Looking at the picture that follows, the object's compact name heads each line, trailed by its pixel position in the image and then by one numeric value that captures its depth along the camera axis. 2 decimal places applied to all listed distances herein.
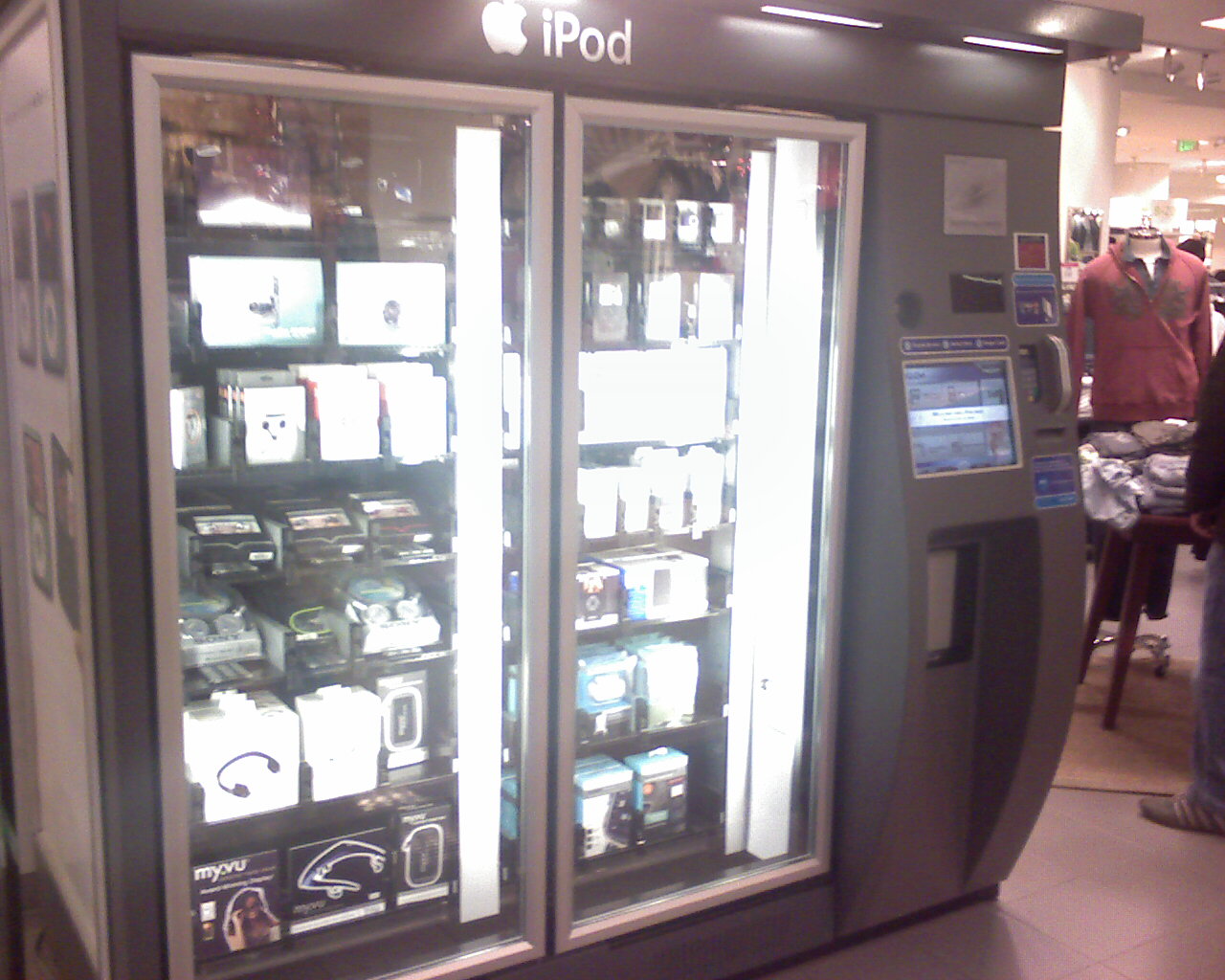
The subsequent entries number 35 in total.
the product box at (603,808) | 2.89
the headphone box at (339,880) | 2.53
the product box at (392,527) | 2.59
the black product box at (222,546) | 2.38
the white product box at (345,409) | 2.48
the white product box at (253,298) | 2.30
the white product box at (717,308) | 2.88
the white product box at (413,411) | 2.54
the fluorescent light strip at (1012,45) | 2.59
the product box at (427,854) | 2.66
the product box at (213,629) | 2.38
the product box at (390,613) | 2.59
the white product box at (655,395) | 2.81
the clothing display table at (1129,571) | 4.17
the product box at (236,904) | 2.38
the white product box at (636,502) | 2.94
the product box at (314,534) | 2.51
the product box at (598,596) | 2.89
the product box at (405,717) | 2.67
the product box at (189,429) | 2.29
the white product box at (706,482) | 3.00
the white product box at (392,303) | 2.46
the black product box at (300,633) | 2.50
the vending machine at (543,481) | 1.98
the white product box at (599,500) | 2.88
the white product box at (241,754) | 2.39
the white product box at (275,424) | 2.38
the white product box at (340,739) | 2.54
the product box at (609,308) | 2.75
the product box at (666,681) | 3.01
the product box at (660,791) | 2.98
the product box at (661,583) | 2.95
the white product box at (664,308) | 2.82
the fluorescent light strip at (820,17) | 2.30
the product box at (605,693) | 2.96
